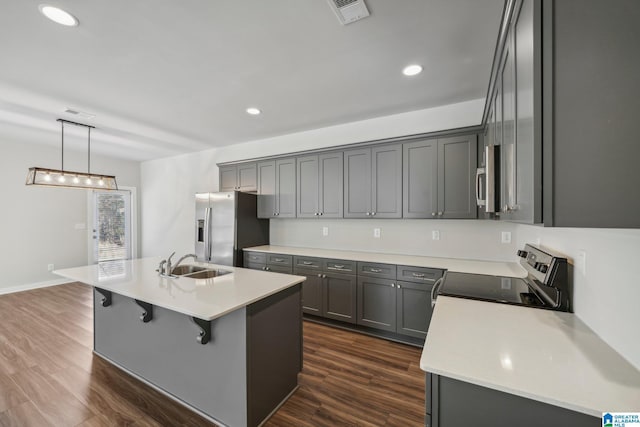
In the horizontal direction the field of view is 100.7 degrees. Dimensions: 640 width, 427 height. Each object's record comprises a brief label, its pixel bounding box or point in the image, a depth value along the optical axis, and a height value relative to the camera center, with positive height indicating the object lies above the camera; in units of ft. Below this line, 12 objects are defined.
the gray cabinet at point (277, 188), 12.90 +1.27
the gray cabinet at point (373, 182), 10.46 +1.30
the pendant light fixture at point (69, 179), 10.36 +1.46
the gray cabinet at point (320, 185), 11.67 +1.29
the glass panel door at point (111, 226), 18.66 -0.90
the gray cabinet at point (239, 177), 14.14 +2.00
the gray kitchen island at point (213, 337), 5.50 -2.98
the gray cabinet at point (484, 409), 2.72 -2.18
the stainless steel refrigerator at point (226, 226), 12.84 -0.66
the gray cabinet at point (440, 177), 9.21 +1.32
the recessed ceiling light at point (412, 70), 7.64 +4.23
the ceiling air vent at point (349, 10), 5.30 +4.22
